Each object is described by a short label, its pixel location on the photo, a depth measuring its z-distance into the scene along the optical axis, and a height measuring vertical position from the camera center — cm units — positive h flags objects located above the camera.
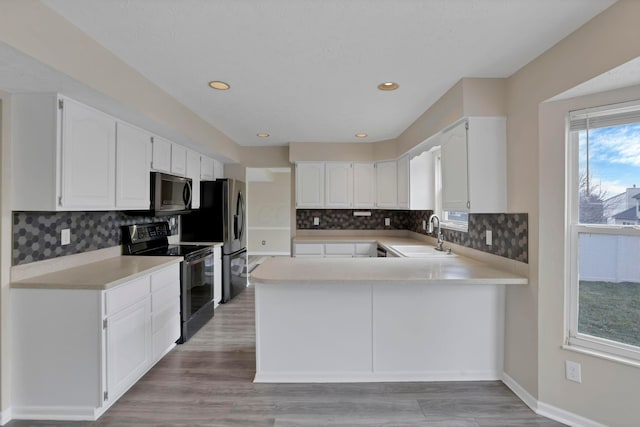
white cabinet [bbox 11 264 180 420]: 193 -88
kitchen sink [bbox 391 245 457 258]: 324 -42
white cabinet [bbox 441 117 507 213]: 231 +38
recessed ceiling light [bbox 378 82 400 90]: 240 +102
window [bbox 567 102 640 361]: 174 -9
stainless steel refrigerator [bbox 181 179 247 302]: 416 -13
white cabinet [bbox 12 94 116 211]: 193 +39
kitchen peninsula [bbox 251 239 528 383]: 230 -88
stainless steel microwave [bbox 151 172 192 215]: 299 +21
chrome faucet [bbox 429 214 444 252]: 338 -27
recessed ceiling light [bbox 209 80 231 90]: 238 +101
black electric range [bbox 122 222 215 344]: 305 -56
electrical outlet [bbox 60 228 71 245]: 232 -18
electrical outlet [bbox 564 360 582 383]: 188 -96
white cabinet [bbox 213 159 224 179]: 457 +68
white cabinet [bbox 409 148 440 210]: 405 +44
